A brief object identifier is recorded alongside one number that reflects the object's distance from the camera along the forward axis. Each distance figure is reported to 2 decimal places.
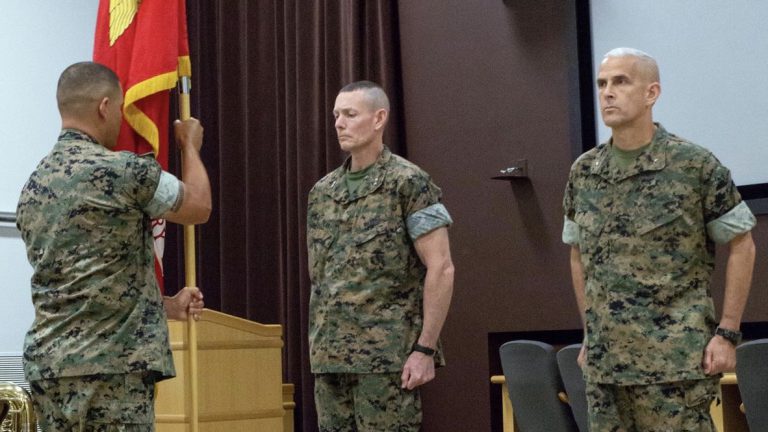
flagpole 3.78
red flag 3.91
